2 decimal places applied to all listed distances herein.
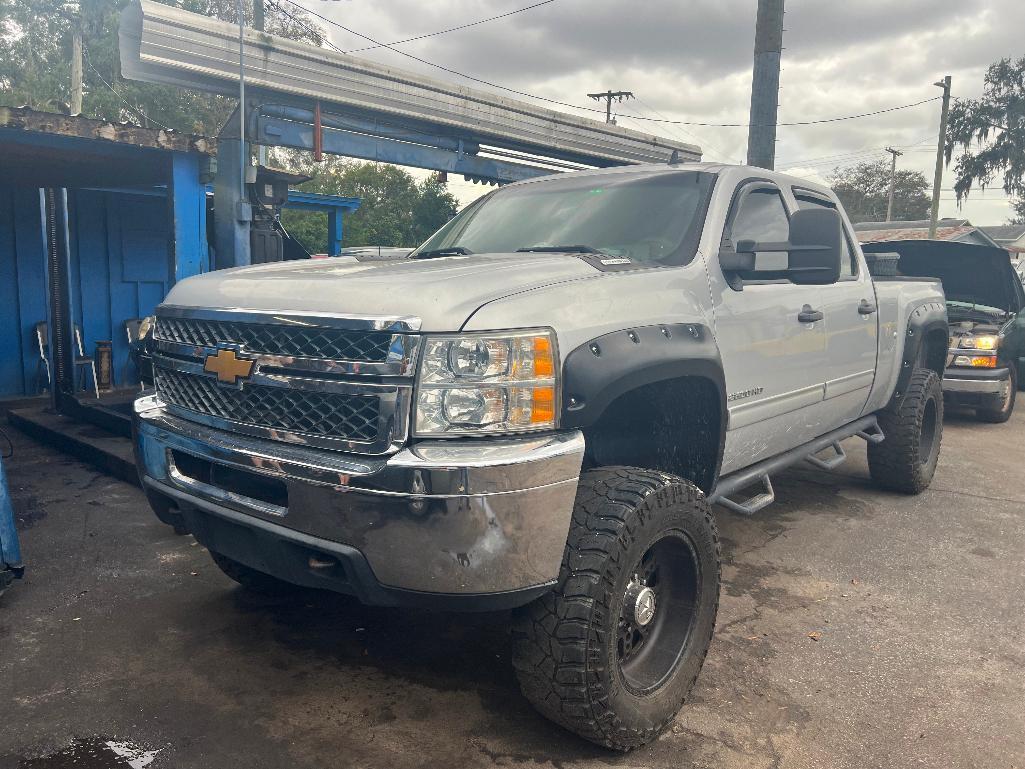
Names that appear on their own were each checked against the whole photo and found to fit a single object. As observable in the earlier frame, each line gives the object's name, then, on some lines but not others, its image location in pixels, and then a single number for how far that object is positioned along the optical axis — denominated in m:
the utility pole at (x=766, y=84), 9.89
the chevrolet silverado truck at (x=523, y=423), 2.22
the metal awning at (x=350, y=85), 5.42
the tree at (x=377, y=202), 31.09
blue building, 6.36
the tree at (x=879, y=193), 63.44
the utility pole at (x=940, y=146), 31.70
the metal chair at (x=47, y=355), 9.16
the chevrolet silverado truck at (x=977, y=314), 8.47
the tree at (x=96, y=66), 26.09
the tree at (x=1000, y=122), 39.56
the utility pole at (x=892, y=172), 55.53
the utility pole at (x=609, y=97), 40.97
